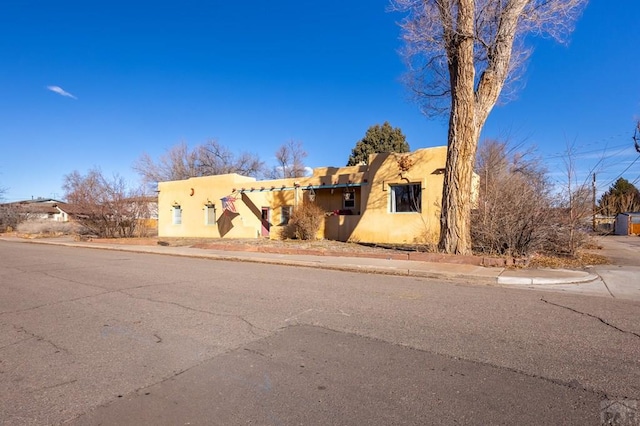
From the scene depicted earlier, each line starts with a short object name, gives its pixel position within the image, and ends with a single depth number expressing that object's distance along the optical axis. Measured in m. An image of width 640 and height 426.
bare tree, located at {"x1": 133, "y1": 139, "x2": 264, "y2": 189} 48.53
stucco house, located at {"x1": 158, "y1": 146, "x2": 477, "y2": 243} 17.69
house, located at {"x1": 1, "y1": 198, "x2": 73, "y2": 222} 44.87
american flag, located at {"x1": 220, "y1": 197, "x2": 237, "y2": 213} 23.92
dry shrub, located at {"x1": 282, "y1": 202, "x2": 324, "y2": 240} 19.89
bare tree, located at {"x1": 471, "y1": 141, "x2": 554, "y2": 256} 12.38
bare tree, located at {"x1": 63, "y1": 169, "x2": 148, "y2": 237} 25.15
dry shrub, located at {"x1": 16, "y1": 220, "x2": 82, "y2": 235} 37.19
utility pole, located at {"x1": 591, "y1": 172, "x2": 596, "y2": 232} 12.80
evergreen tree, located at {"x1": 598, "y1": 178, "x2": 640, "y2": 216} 35.62
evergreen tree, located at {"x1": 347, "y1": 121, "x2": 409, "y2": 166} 43.66
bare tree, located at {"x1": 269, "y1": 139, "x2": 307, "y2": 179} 52.94
